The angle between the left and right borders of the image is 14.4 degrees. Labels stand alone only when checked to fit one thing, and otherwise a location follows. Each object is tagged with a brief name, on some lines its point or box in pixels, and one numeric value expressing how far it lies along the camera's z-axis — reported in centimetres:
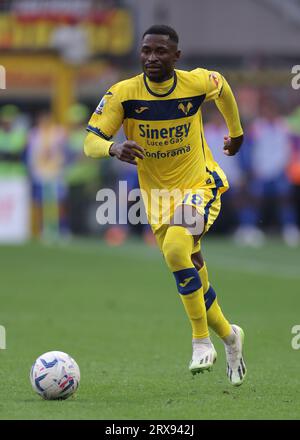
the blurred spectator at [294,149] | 2341
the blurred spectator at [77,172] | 2430
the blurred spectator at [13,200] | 2345
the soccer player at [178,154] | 799
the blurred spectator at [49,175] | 2411
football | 743
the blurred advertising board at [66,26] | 2523
